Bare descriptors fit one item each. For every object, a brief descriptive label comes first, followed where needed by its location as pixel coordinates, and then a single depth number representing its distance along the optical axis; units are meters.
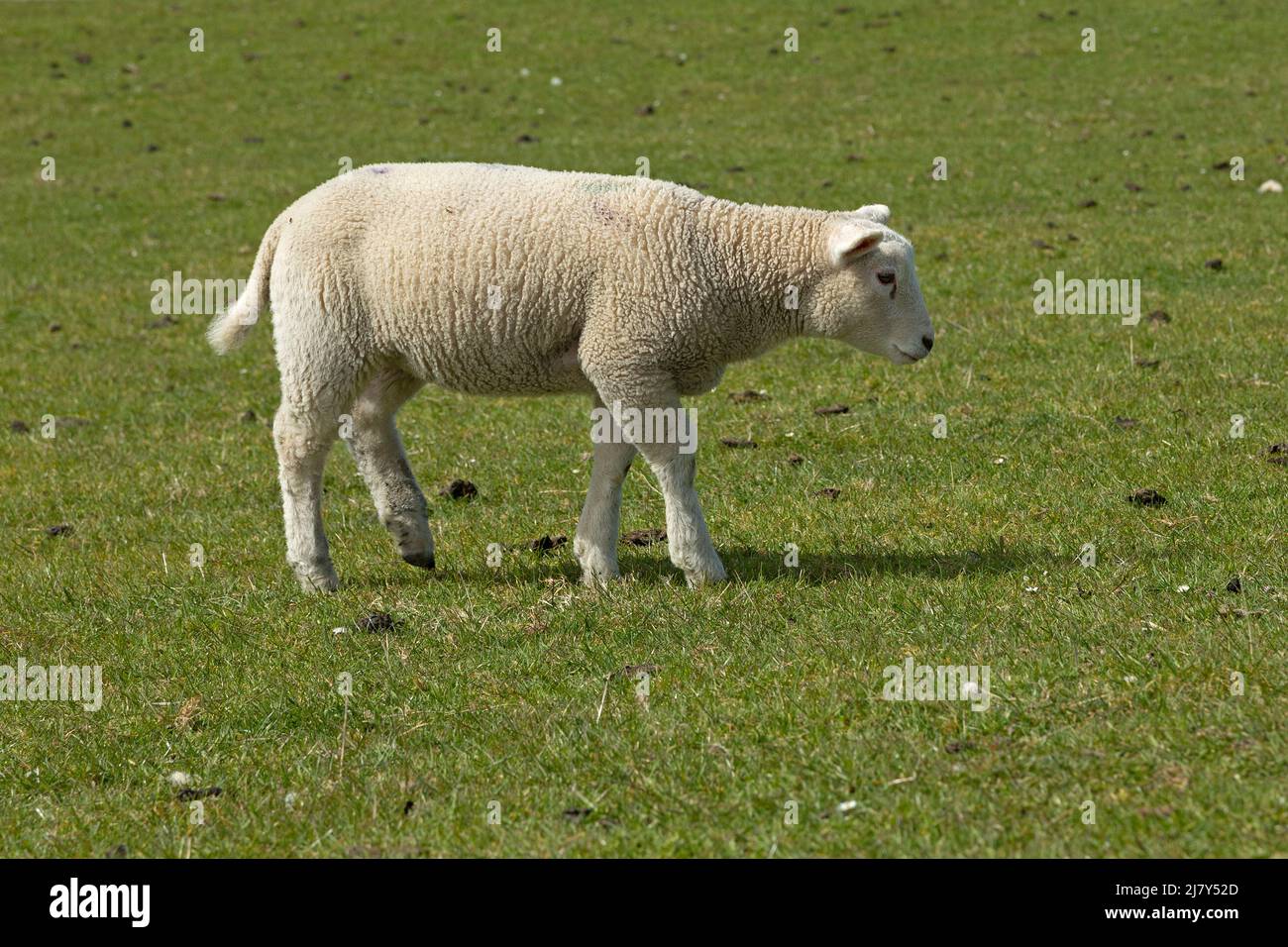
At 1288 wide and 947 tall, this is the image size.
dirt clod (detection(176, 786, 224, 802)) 5.71
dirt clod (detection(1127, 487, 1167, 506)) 8.40
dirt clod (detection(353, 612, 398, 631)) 7.26
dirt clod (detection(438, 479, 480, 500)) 9.95
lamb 7.51
